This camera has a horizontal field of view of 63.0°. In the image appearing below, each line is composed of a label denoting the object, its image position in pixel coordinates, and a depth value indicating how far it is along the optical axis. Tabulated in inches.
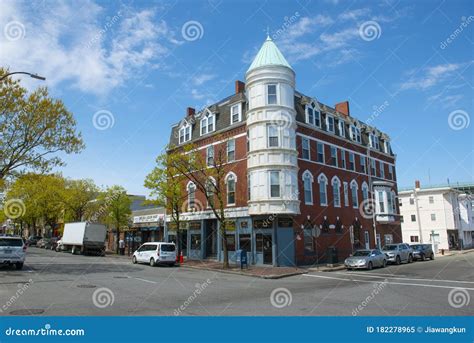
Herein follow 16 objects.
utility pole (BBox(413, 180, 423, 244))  2578.7
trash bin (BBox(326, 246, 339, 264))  1137.4
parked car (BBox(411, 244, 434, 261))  1434.5
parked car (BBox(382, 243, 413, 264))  1246.3
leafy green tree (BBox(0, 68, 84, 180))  917.2
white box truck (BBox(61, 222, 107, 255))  1563.7
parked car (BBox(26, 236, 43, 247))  2605.8
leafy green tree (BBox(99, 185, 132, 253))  1668.3
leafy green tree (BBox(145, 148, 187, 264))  1267.2
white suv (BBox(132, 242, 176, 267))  1140.5
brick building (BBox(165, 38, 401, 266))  1130.0
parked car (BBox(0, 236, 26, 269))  859.4
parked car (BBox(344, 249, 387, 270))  1040.7
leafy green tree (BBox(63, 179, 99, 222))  1971.0
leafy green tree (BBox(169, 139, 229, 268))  1091.3
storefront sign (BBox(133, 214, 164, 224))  1584.6
